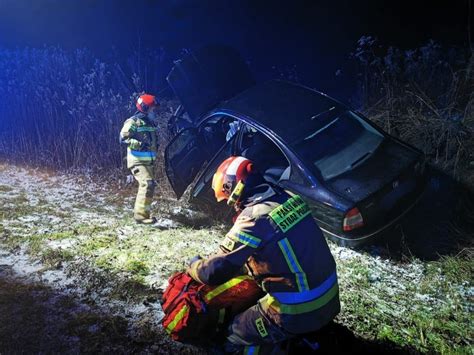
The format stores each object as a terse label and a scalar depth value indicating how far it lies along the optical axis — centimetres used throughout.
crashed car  373
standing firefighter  499
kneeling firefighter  213
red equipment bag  244
